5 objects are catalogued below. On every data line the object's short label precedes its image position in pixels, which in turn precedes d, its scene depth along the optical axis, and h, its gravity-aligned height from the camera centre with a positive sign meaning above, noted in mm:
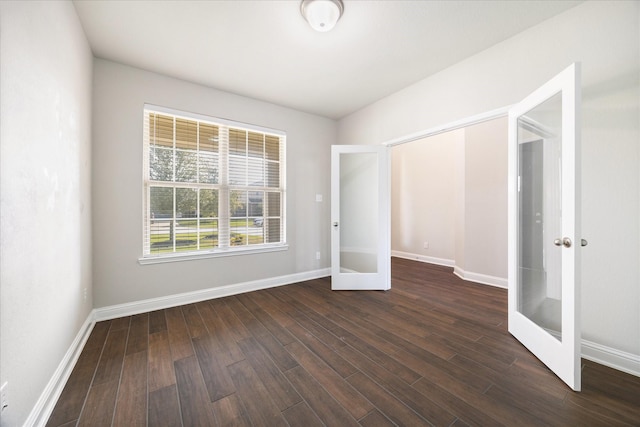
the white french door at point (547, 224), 1524 -84
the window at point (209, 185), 2848 +370
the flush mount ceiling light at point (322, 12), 1799 +1573
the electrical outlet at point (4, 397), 1020 -804
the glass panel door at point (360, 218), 3436 -74
